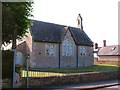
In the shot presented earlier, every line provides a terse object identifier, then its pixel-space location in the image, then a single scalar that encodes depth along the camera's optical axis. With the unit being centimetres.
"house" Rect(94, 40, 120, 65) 4695
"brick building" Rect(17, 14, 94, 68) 2590
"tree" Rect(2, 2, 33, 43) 1288
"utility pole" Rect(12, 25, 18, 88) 1328
